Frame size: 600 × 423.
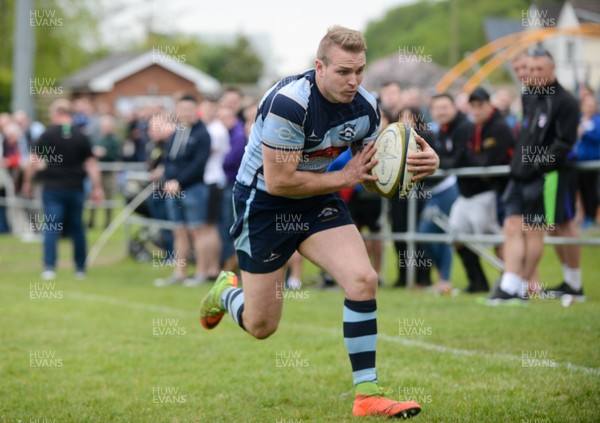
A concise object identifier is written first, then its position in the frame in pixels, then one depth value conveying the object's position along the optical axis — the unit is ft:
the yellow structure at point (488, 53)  87.56
